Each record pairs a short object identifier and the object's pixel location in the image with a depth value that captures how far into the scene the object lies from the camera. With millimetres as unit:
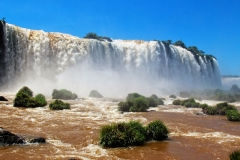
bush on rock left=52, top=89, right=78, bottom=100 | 27223
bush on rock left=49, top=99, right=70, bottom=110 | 18494
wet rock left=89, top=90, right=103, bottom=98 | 32781
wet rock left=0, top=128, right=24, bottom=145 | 8133
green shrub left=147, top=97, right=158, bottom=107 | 24872
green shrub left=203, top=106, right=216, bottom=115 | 19906
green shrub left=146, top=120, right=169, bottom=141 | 10088
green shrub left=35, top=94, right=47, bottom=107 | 19561
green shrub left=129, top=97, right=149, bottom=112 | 20116
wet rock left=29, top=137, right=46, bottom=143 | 8721
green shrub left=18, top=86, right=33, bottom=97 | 22747
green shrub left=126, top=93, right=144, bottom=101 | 26336
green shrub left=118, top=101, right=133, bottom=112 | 20031
